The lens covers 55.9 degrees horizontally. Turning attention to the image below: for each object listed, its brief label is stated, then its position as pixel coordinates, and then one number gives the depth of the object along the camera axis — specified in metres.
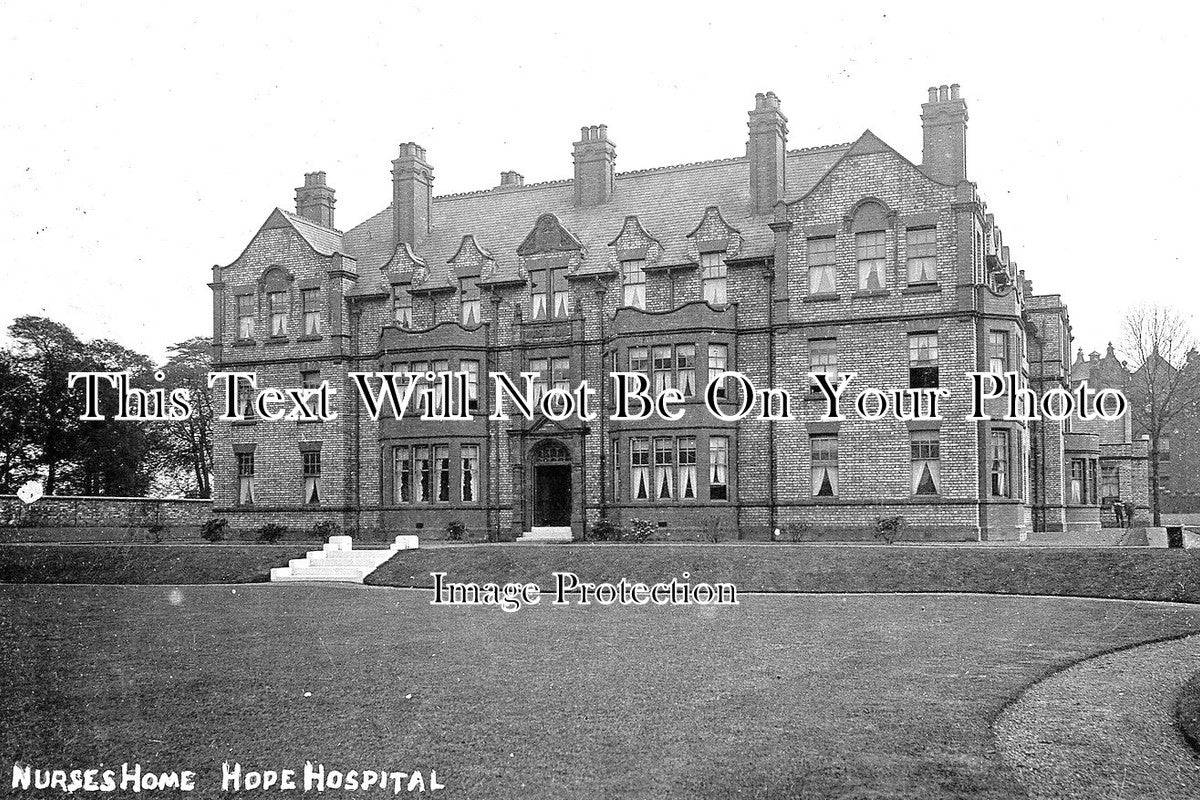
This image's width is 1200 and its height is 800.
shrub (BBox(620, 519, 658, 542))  35.03
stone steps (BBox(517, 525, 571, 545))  38.44
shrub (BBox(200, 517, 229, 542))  41.33
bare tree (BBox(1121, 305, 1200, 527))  45.12
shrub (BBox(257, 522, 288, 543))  39.41
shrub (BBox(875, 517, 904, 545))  33.25
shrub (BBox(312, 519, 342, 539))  40.09
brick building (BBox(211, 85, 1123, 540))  34.69
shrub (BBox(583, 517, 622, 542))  36.12
